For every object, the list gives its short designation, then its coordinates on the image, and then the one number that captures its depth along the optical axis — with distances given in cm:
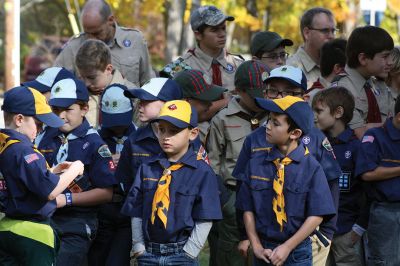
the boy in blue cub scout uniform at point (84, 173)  1285
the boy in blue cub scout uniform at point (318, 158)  1217
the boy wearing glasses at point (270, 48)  1671
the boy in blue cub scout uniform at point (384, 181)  1364
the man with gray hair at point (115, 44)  1701
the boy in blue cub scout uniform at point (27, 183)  1160
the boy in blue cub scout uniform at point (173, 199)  1151
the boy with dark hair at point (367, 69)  1498
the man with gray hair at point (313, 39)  1706
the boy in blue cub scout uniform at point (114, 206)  1349
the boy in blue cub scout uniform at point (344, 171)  1387
